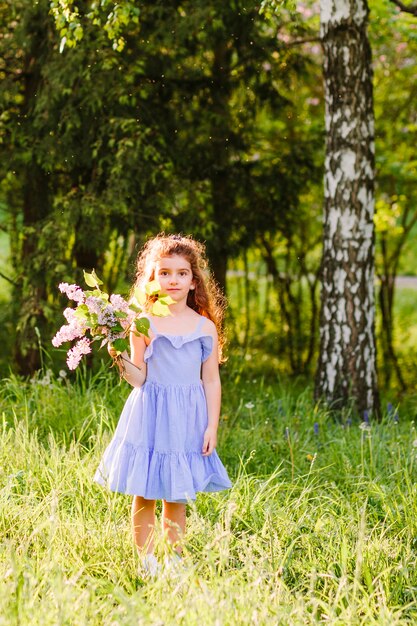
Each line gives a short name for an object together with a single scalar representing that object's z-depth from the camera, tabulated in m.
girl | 5.31
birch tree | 9.12
